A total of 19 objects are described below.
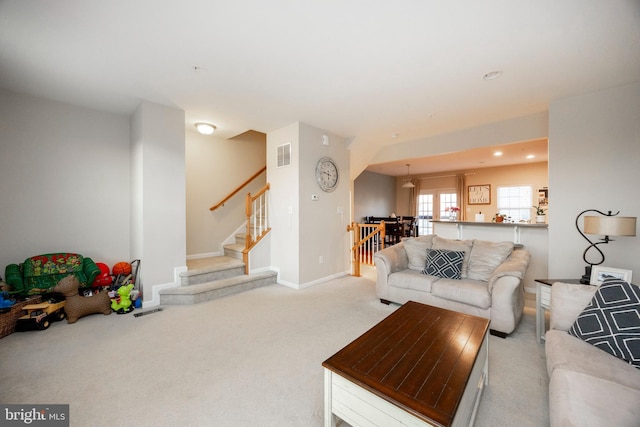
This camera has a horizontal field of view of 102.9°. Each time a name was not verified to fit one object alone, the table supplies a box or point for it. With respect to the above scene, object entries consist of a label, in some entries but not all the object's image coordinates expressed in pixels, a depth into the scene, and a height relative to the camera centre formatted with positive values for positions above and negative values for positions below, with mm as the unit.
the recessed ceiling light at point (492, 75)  2617 +1409
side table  2416 -898
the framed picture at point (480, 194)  8148 +503
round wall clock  4461 +664
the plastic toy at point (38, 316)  2646 -1100
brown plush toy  2873 -1037
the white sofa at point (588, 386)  1107 -879
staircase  3465 -1072
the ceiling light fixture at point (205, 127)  4187 +1393
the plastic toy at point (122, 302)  3115 -1102
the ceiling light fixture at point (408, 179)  9824 +1237
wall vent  4281 +962
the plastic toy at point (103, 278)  3353 -874
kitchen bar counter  3805 -420
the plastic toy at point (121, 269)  3535 -789
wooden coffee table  1142 -852
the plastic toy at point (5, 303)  2545 -907
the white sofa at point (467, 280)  2584 -846
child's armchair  2891 -716
